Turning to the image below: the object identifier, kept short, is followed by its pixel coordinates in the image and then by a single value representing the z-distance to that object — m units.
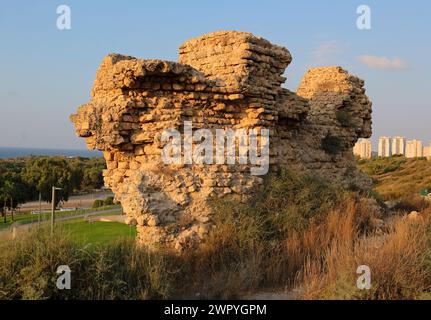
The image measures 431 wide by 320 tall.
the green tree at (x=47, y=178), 37.34
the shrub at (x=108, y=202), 40.12
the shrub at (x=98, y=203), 37.98
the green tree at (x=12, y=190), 34.31
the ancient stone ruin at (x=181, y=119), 6.71
